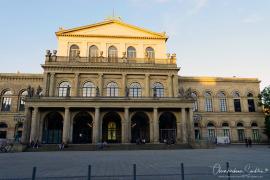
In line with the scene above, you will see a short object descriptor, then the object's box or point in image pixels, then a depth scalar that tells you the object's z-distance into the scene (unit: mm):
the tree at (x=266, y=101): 41188
